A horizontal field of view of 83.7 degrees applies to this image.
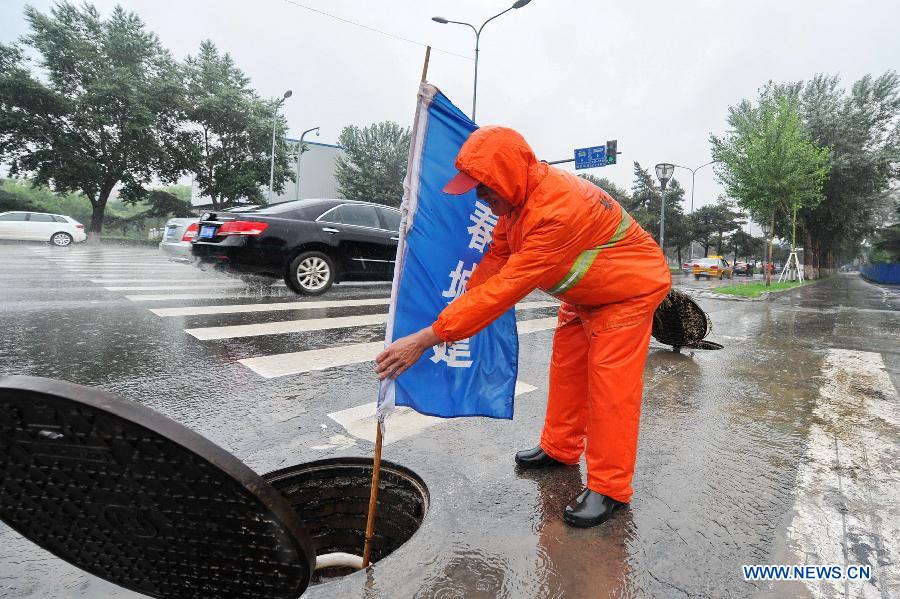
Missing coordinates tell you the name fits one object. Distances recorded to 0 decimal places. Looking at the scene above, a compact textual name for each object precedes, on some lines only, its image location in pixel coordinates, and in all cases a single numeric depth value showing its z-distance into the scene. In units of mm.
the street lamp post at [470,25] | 18953
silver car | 10588
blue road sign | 21875
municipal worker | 1819
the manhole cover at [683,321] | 4943
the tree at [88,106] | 29500
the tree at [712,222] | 49500
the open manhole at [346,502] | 2344
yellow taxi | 31531
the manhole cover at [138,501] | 944
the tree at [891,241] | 46000
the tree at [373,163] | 44469
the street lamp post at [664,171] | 18625
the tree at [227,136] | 35844
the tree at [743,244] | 55062
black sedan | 7273
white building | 47969
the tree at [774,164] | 17312
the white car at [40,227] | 20859
